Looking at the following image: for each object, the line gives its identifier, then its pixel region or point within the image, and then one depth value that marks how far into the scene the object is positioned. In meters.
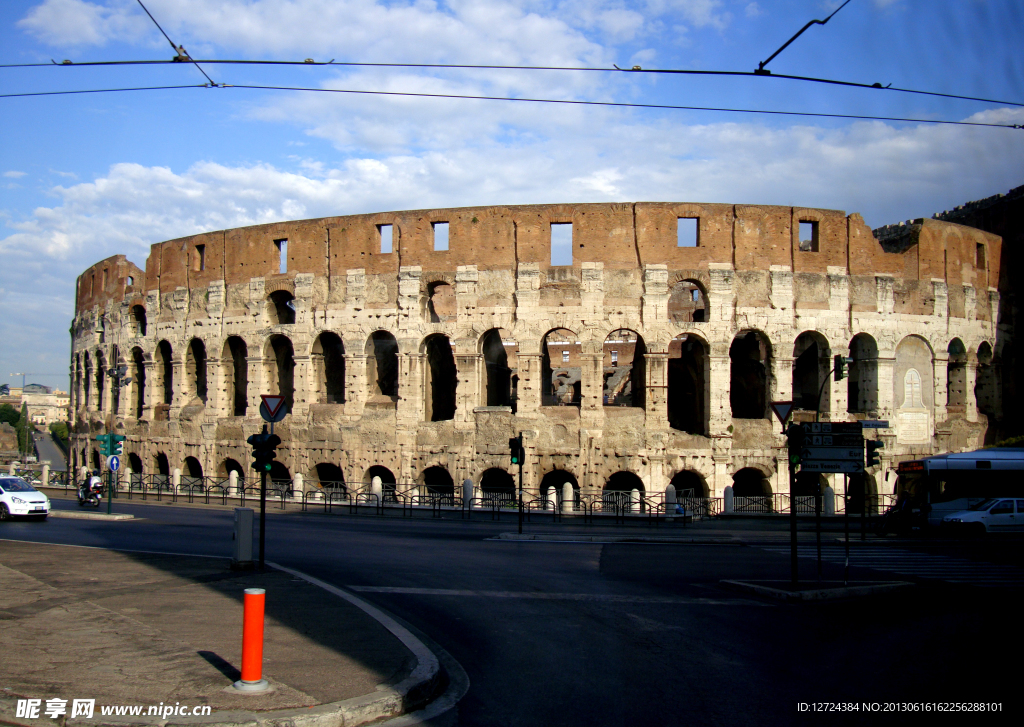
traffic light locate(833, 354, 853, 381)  23.48
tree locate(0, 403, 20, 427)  129.38
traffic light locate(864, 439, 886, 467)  20.42
